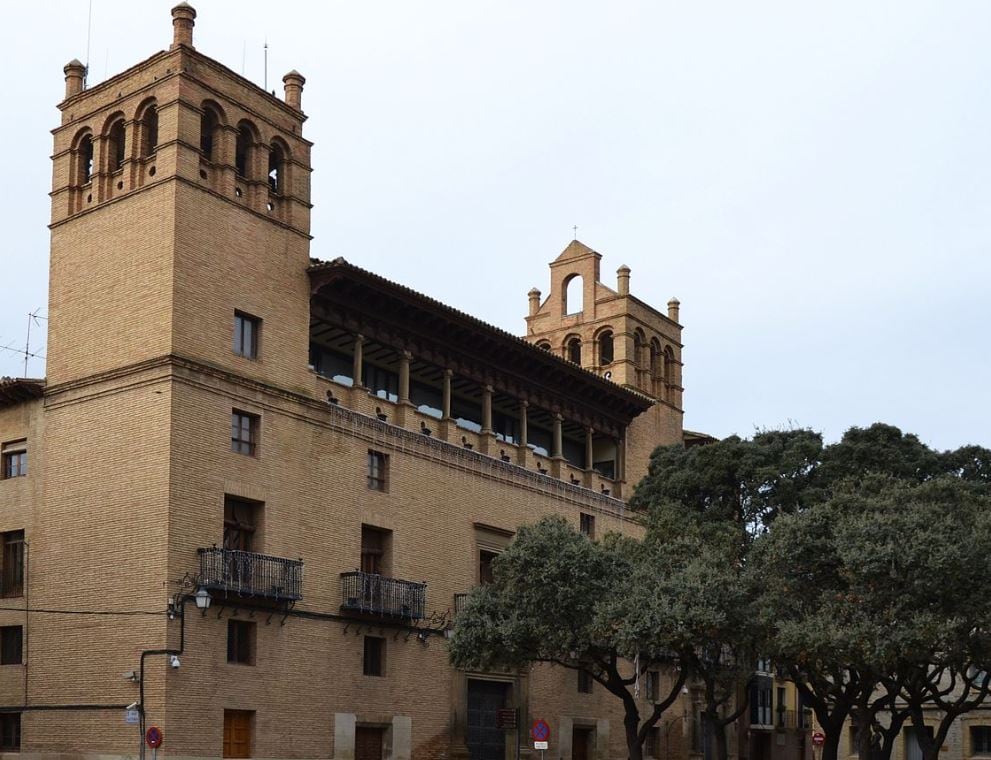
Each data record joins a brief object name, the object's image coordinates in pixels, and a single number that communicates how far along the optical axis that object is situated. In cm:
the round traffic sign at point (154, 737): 2934
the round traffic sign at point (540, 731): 3447
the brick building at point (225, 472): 3173
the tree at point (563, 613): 3303
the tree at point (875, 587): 3228
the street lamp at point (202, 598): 3114
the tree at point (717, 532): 3312
